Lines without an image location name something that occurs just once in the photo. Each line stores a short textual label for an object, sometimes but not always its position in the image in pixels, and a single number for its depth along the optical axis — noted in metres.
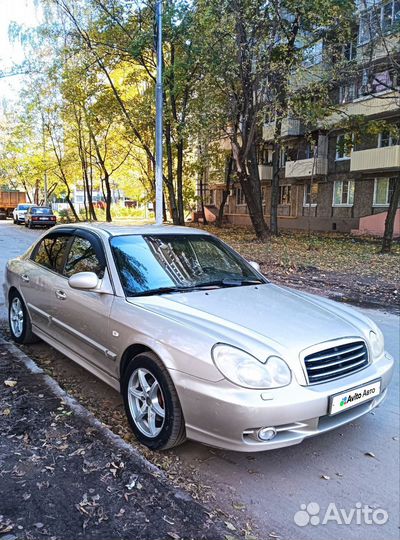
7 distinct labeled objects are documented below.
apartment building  17.77
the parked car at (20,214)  36.62
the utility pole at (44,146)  32.08
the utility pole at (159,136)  14.32
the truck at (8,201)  49.88
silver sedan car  2.70
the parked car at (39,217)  31.55
